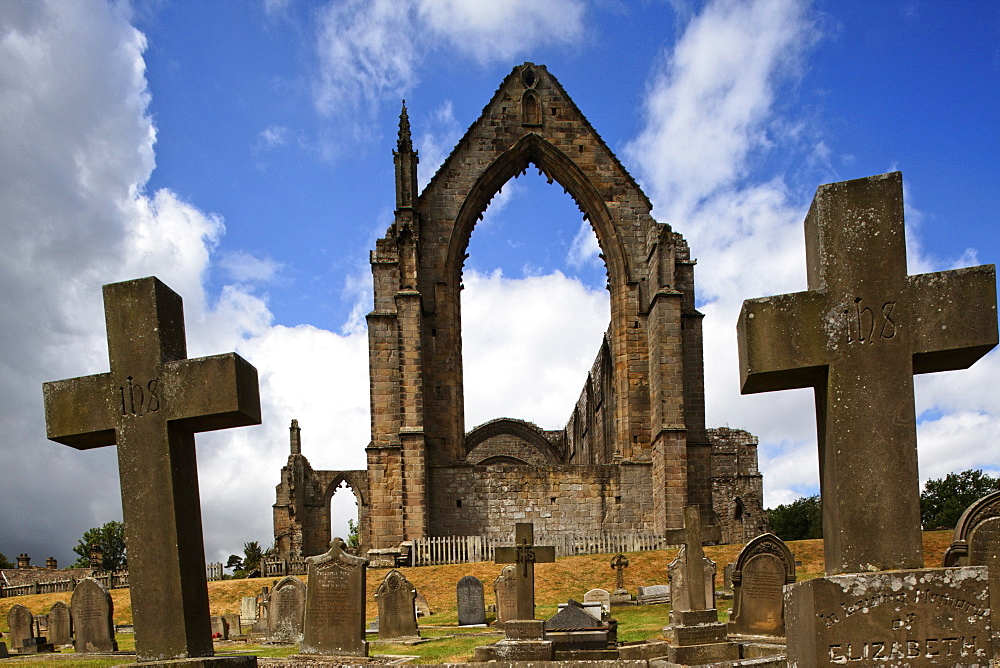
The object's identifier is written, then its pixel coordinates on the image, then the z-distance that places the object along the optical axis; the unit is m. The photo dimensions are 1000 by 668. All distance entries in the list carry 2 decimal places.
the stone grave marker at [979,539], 7.69
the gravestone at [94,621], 14.40
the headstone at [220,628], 15.59
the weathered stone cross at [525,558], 10.35
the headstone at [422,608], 18.50
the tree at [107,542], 59.42
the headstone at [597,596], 16.08
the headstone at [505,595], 14.30
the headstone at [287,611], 13.81
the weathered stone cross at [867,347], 3.80
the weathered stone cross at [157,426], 4.51
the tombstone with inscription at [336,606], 10.97
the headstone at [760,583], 10.88
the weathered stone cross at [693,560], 10.66
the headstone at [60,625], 16.56
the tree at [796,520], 60.41
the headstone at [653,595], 17.20
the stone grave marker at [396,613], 13.39
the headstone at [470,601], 15.26
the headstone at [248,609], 17.99
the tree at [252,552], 51.42
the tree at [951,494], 46.69
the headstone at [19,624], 15.92
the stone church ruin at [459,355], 24.69
